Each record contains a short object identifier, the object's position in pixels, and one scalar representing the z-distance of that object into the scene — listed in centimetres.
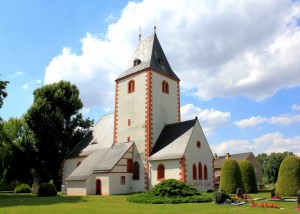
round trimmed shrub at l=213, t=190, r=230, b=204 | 1969
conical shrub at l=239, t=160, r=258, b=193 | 3575
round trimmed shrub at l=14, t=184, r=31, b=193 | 4197
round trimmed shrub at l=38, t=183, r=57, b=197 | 3196
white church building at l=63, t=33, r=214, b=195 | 3144
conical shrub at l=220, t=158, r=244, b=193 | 3190
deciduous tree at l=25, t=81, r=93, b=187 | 4412
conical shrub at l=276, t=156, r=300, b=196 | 2828
